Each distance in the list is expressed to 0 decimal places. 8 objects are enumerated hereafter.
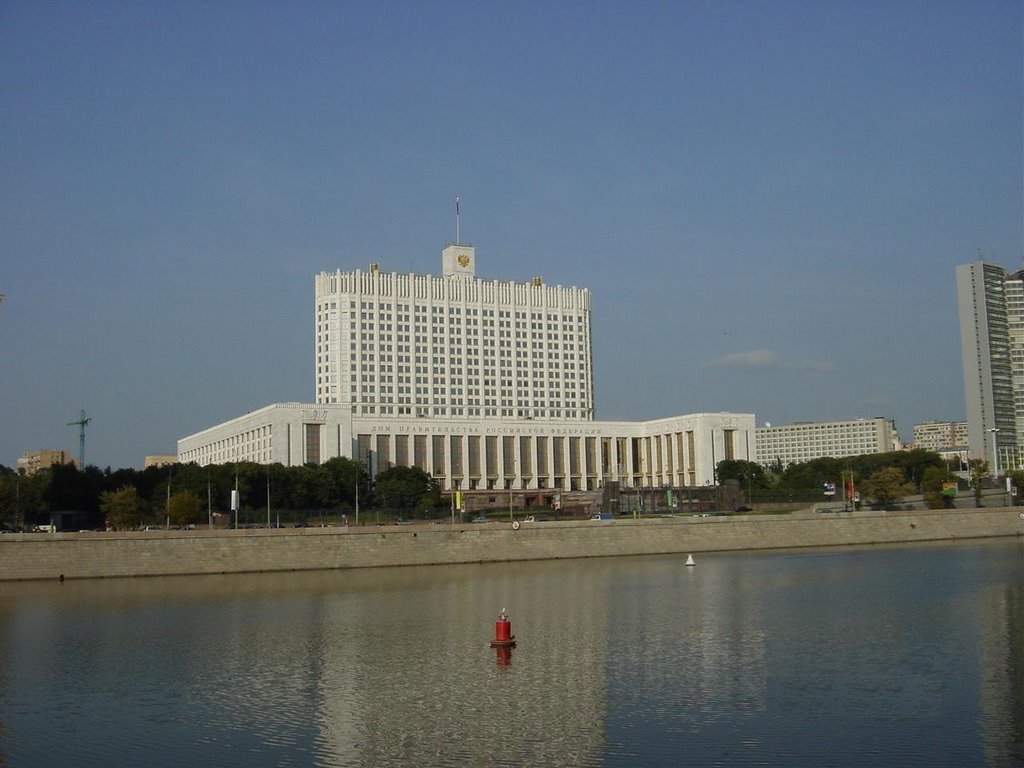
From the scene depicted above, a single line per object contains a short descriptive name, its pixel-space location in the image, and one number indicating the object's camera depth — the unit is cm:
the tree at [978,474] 12661
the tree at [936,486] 12331
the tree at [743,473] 15825
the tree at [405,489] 13138
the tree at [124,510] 10094
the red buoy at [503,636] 3828
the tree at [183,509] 10456
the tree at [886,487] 13525
